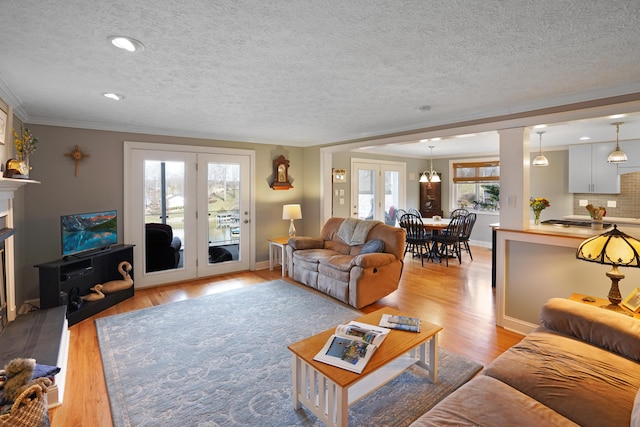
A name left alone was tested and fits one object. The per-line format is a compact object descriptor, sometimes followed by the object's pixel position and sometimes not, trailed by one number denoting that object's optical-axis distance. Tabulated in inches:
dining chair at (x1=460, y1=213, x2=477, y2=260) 237.7
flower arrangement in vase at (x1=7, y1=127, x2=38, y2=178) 111.7
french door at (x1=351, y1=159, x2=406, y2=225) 264.4
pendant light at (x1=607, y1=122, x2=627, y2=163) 173.8
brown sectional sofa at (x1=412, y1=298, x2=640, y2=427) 54.7
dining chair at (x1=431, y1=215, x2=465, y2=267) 230.7
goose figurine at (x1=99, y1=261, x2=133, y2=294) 151.4
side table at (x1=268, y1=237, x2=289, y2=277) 201.2
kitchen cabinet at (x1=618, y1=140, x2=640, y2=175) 206.8
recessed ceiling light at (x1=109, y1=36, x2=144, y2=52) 70.9
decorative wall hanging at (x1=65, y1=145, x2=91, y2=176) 155.6
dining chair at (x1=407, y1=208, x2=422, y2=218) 303.3
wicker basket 61.0
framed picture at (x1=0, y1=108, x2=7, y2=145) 106.4
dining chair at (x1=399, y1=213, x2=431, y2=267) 233.6
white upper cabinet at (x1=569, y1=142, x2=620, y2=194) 217.8
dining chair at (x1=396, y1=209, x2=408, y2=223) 289.3
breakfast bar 112.2
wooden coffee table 69.0
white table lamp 213.0
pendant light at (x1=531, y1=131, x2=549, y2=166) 195.0
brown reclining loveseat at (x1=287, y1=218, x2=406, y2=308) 148.0
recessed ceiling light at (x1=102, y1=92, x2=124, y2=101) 112.5
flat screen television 135.7
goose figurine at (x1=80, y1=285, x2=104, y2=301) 142.3
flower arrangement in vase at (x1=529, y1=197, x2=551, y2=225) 157.4
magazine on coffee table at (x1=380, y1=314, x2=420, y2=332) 90.1
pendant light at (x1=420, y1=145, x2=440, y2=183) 267.9
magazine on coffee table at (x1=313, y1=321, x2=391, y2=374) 73.4
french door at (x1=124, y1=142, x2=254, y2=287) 175.3
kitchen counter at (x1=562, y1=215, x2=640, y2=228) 173.3
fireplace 107.4
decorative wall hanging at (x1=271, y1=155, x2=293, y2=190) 220.5
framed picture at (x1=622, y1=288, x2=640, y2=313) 86.9
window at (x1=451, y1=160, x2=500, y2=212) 291.4
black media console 129.4
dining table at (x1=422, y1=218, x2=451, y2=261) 237.0
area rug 79.4
